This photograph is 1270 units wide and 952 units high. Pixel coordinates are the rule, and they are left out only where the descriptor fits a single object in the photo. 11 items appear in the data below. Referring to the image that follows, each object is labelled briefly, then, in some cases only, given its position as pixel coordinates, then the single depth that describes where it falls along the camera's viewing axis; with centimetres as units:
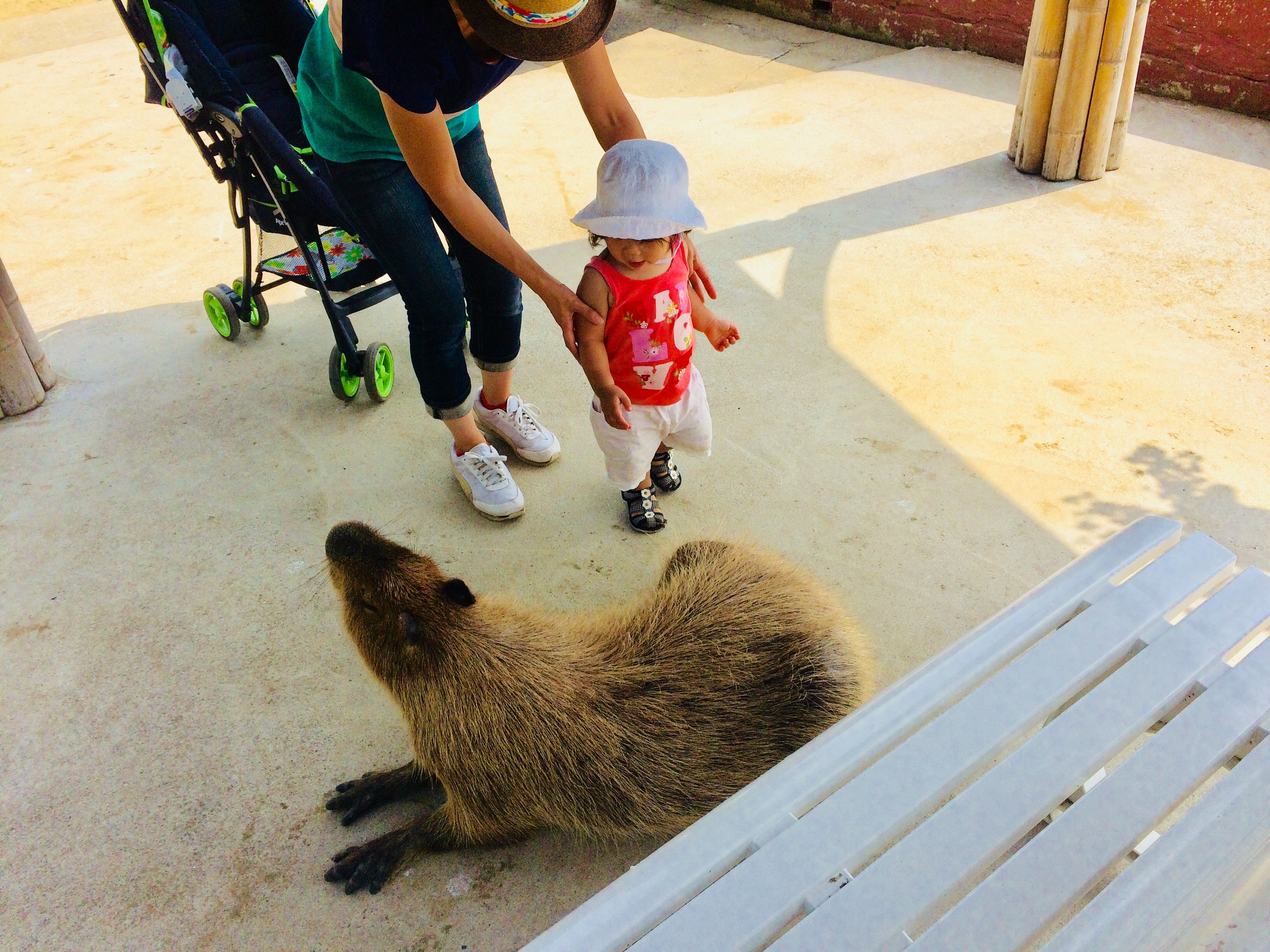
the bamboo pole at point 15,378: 332
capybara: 198
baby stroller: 309
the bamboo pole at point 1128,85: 426
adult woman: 190
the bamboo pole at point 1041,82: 430
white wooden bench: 120
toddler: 223
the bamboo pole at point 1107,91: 413
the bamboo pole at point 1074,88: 416
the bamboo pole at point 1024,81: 438
